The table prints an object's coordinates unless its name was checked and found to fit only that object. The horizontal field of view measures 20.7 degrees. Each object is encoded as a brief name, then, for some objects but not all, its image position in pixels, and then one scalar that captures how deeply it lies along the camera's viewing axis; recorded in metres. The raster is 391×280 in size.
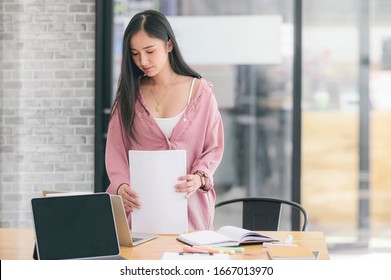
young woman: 4.07
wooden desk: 3.43
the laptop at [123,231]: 3.46
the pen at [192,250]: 3.36
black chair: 4.67
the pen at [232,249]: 3.45
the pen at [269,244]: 3.63
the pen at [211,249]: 3.37
